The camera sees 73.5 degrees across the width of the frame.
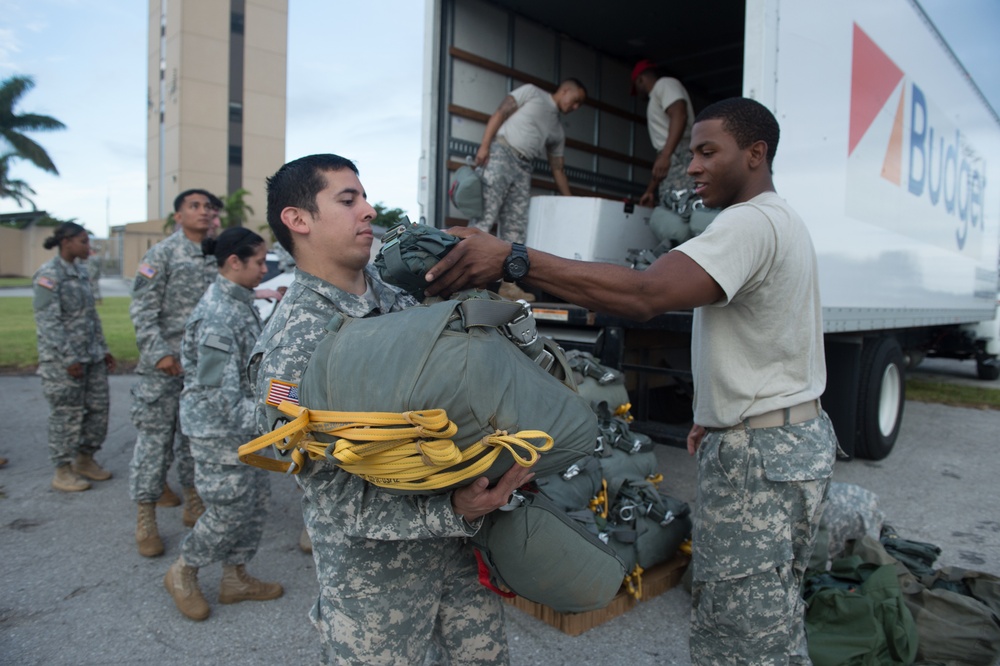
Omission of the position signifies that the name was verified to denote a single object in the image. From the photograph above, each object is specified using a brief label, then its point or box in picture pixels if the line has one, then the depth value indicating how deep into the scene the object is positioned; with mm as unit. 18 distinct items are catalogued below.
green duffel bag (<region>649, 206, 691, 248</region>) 4105
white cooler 4367
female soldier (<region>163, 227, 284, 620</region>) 2895
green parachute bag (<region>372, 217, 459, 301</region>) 1396
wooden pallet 2678
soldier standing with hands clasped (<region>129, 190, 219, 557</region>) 3607
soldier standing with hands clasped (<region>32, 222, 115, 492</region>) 4520
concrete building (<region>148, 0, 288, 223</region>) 41594
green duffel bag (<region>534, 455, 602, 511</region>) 2838
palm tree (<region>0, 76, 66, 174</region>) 33594
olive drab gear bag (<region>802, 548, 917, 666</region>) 2322
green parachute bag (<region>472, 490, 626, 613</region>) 1464
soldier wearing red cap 5066
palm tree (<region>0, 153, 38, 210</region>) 34594
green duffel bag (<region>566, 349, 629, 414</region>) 3479
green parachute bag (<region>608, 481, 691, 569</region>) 2949
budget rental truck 3797
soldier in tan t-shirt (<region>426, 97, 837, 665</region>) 1722
